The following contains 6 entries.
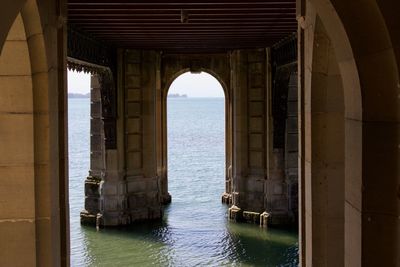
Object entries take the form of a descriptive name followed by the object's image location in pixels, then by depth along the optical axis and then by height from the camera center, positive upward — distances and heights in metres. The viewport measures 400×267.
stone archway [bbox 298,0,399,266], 4.92 -0.07
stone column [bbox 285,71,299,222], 20.72 -0.96
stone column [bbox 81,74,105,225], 21.30 -1.34
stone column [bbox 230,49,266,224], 21.25 -0.31
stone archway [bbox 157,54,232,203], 24.80 +2.18
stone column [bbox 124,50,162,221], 21.09 -0.31
